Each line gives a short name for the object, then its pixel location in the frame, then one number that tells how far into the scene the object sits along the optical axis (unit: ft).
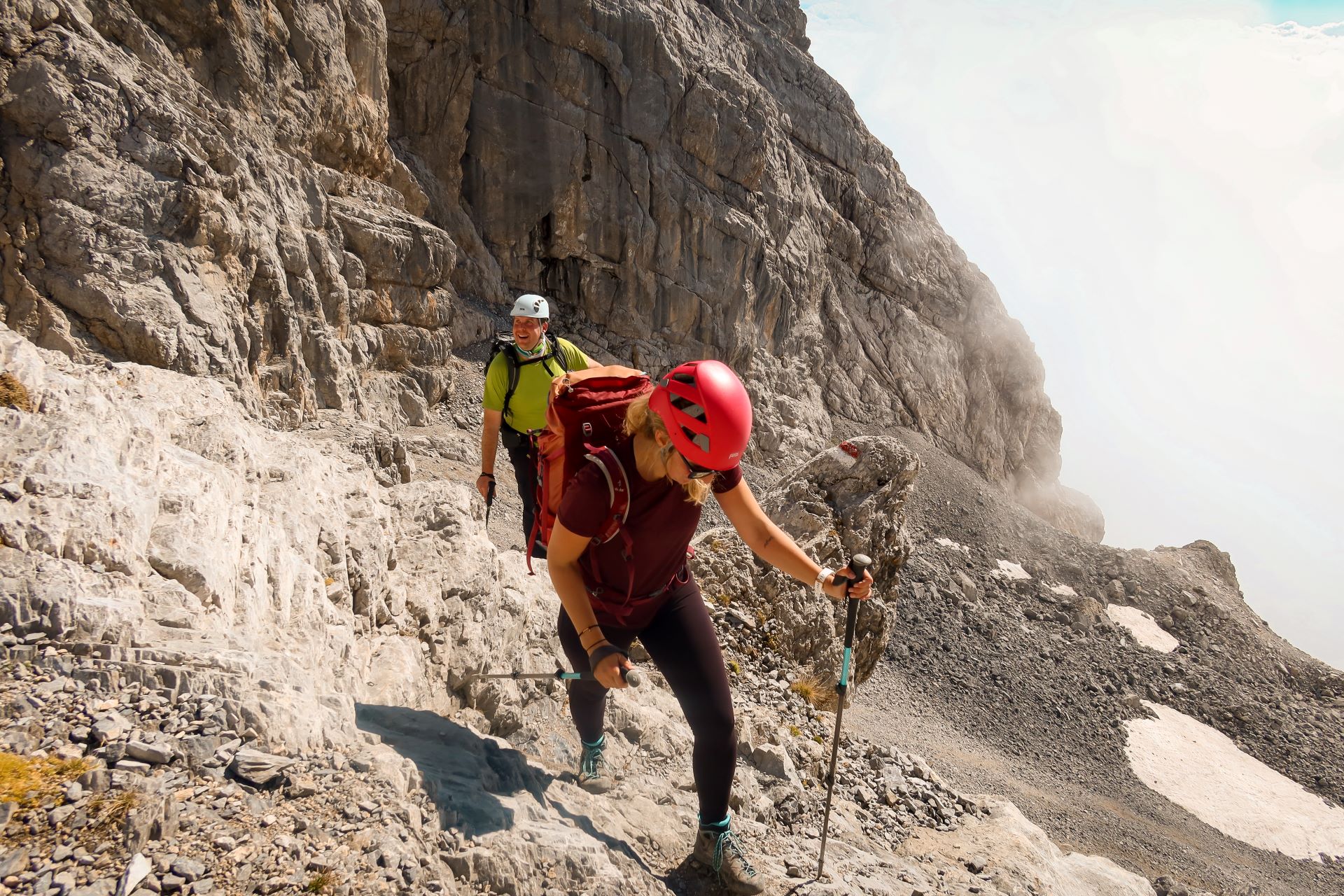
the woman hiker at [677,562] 9.64
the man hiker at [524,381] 18.81
